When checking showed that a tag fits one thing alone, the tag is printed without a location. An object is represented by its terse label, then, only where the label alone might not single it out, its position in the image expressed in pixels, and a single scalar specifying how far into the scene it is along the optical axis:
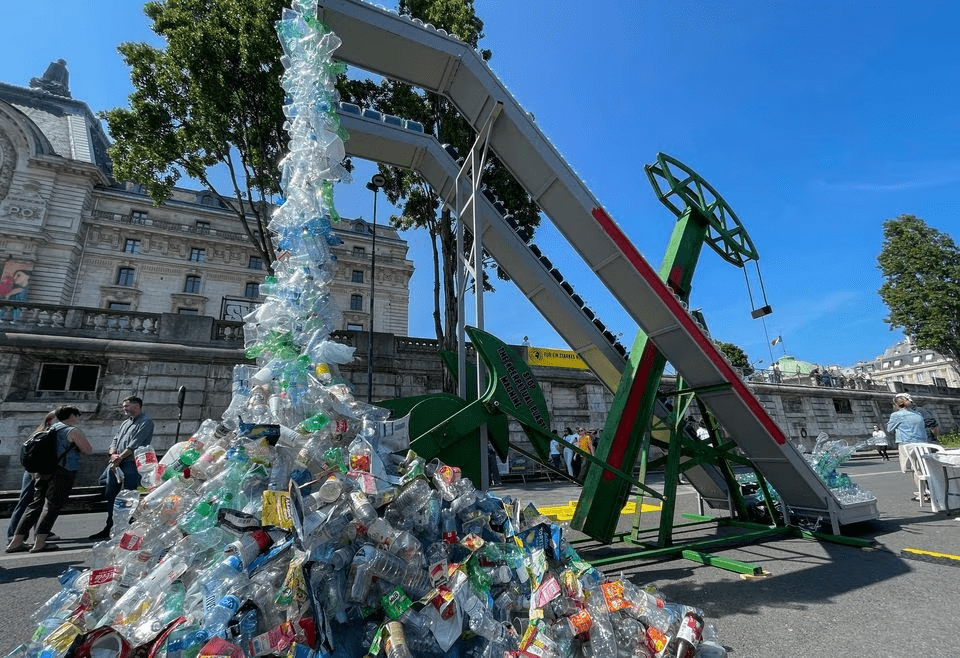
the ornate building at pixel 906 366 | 77.22
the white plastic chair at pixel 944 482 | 6.41
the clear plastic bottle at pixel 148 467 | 3.08
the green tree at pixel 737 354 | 43.94
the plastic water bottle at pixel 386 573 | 2.36
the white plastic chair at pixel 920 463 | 6.69
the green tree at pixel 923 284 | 30.92
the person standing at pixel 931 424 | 10.92
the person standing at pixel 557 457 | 15.63
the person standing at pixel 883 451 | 19.81
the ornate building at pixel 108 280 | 12.78
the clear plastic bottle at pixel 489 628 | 2.36
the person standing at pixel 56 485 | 5.49
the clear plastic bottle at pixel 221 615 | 1.94
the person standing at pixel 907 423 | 6.87
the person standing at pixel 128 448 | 6.26
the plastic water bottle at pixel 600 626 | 2.41
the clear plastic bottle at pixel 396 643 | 2.09
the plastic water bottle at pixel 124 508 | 2.88
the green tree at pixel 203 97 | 12.56
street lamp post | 15.67
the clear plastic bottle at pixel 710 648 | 2.44
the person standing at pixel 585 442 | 13.68
